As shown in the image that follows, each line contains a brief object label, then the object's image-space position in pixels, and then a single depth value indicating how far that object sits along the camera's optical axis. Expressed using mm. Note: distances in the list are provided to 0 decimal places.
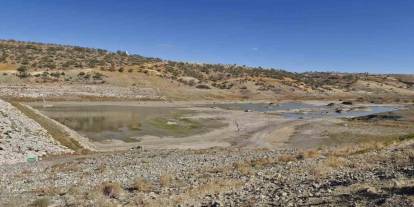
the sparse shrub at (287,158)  27438
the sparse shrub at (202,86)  123556
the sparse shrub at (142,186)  21578
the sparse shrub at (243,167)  23992
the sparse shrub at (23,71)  100688
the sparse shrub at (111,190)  20922
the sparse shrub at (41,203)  19828
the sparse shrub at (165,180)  22605
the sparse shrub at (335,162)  23078
